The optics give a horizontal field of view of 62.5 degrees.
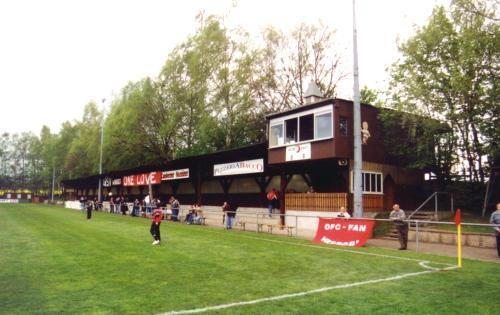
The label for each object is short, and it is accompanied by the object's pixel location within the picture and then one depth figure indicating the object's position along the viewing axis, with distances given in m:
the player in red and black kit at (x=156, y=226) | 14.74
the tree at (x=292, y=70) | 36.16
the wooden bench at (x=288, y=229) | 19.40
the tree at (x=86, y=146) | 62.16
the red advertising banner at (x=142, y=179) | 37.92
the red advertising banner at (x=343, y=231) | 15.45
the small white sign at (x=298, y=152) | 22.67
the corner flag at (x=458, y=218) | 10.52
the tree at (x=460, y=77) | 19.78
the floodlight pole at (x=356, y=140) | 16.17
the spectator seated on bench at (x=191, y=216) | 26.86
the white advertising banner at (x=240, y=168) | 25.81
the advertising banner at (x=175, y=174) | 33.62
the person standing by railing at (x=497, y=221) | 12.99
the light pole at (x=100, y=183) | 52.17
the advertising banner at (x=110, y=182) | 48.35
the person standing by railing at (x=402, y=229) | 14.89
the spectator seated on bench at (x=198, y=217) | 26.62
